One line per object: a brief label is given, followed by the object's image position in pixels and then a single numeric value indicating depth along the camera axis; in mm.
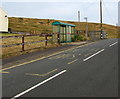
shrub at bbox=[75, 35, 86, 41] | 29869
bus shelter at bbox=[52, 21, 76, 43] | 23234
